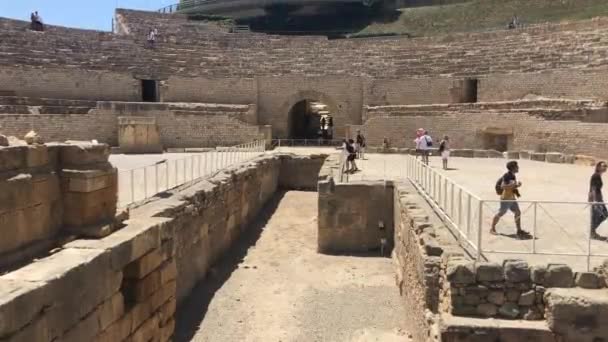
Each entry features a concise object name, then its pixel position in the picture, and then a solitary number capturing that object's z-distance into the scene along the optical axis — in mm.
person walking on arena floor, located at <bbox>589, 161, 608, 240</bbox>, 7613
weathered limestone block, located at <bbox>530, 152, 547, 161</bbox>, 21094
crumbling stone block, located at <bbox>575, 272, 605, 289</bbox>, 5781
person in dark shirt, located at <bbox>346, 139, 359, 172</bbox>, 17094
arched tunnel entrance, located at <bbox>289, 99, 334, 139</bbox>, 33519
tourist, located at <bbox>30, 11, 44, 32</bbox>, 30719
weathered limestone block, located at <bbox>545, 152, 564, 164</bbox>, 20422
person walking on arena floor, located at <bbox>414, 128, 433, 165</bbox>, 18047
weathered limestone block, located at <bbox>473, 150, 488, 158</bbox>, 23078
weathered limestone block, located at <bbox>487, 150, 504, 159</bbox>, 22878
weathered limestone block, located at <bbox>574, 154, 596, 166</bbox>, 19162
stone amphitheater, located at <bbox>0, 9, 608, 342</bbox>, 5504
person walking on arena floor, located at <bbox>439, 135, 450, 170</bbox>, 17995
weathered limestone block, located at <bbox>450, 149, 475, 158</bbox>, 23344
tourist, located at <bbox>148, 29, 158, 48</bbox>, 32328
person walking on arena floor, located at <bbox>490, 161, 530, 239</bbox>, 7871
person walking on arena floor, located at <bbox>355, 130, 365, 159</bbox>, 23122
